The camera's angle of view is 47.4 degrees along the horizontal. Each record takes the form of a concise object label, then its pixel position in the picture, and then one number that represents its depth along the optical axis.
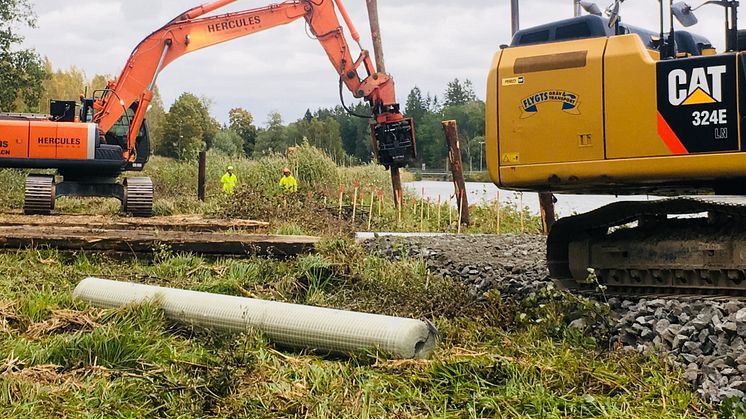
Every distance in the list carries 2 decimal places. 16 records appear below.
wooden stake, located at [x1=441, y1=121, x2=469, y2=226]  15.48
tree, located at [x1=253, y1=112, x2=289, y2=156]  56.92
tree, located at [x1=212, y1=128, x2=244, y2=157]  48.91
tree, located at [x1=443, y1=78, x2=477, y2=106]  99.94
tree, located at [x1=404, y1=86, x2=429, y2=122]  88.78
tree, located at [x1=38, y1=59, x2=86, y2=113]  41.12
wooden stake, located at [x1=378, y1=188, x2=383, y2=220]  16.22
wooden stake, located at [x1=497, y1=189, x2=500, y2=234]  14.94
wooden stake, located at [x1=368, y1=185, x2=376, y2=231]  15.01
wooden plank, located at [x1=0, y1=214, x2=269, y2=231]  11.82
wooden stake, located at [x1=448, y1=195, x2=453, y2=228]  16.13
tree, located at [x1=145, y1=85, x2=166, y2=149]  47.72
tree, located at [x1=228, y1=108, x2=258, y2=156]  60.35
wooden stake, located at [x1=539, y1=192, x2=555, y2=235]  11.63
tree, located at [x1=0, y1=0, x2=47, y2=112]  33.31
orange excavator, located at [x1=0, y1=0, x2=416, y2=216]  15.10
